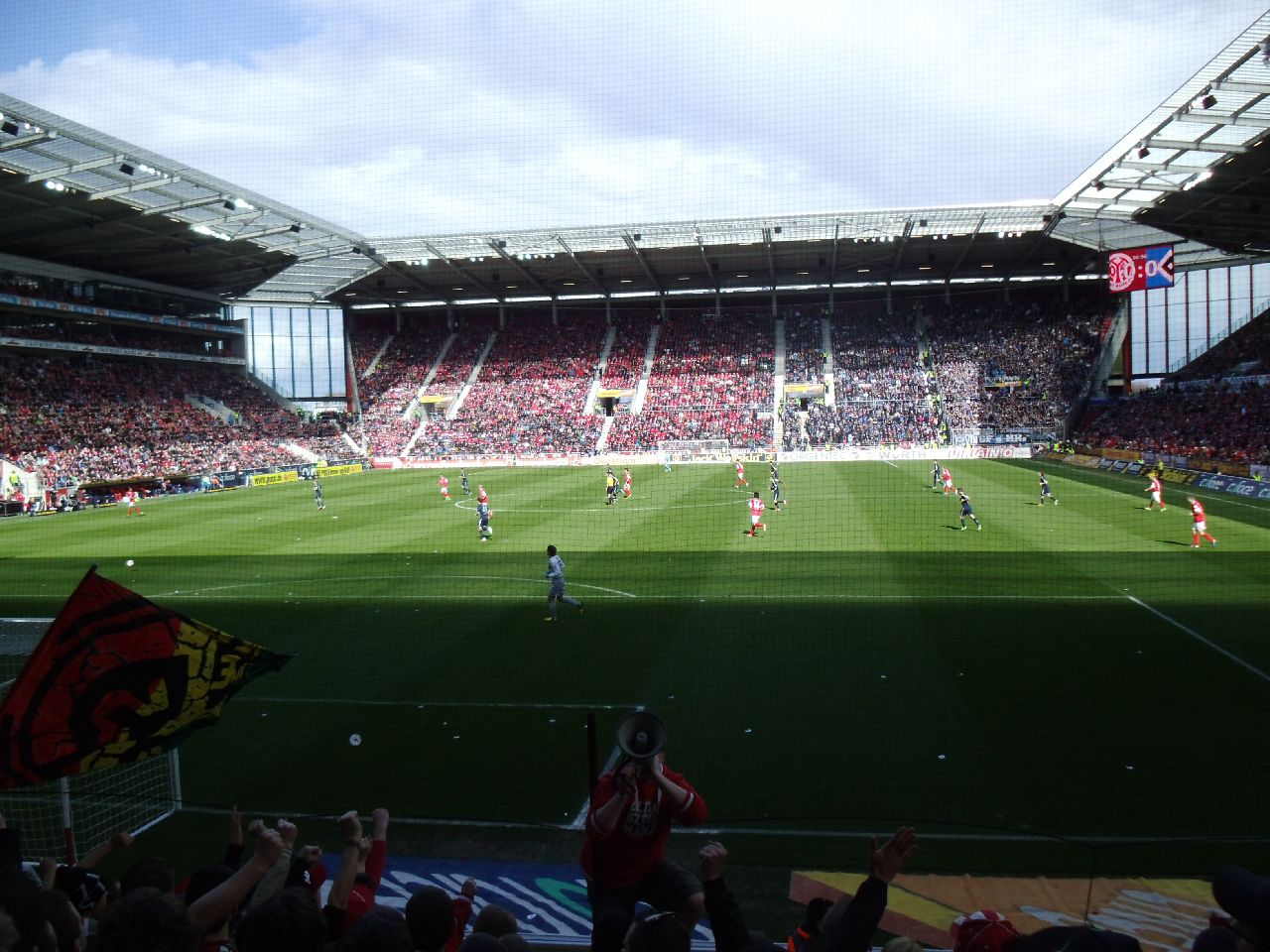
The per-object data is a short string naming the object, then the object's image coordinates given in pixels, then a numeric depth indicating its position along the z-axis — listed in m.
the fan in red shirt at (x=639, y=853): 3.90
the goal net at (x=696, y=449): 49.72
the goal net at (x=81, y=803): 7.18
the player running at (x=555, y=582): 13.69
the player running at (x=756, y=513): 21.72
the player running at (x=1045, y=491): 26.02
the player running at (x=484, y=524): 22.53
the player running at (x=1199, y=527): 18.48
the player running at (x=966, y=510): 21.94
